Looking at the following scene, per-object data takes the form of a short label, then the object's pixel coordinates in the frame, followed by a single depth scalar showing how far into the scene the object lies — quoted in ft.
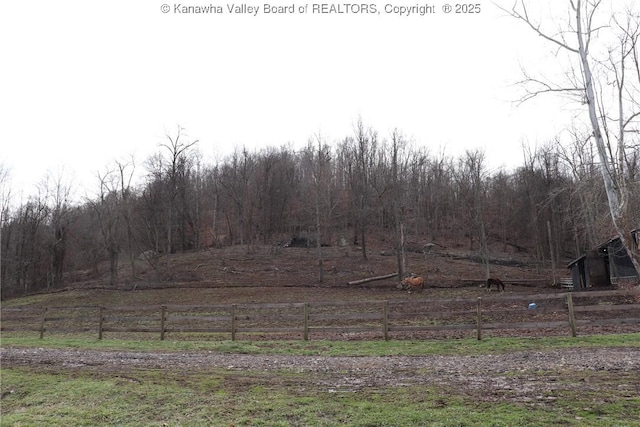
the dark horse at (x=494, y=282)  99.66
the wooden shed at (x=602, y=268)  97.50
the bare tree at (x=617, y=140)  44.52
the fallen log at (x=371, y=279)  119.79
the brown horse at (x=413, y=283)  107.04
